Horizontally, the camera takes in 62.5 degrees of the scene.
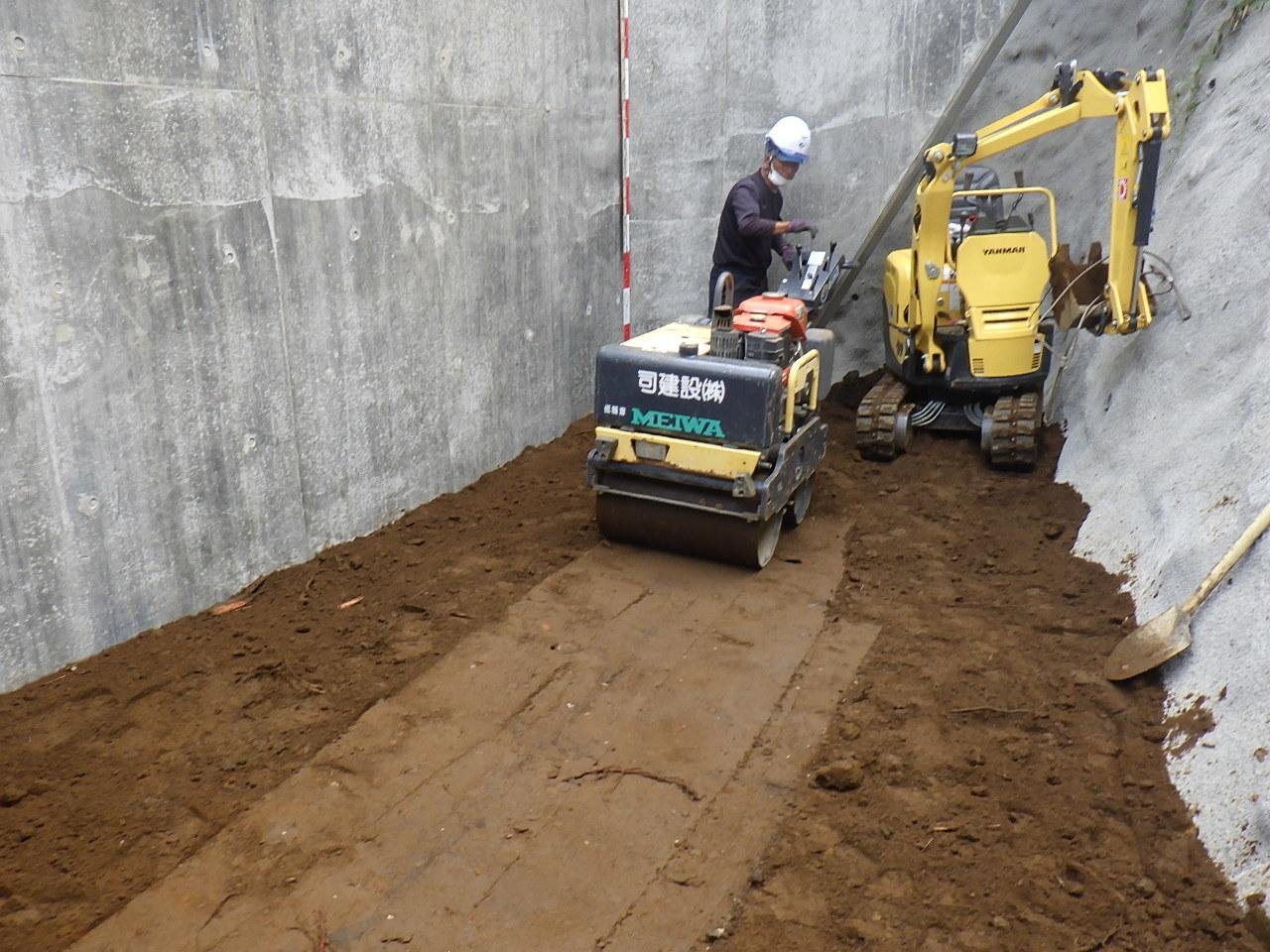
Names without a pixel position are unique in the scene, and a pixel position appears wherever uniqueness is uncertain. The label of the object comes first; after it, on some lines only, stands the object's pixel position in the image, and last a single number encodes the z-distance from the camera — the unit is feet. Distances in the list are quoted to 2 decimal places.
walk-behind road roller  16.58
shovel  12.87
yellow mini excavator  18.43
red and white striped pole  23.86
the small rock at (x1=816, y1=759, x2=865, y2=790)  11.91
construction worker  23.41
